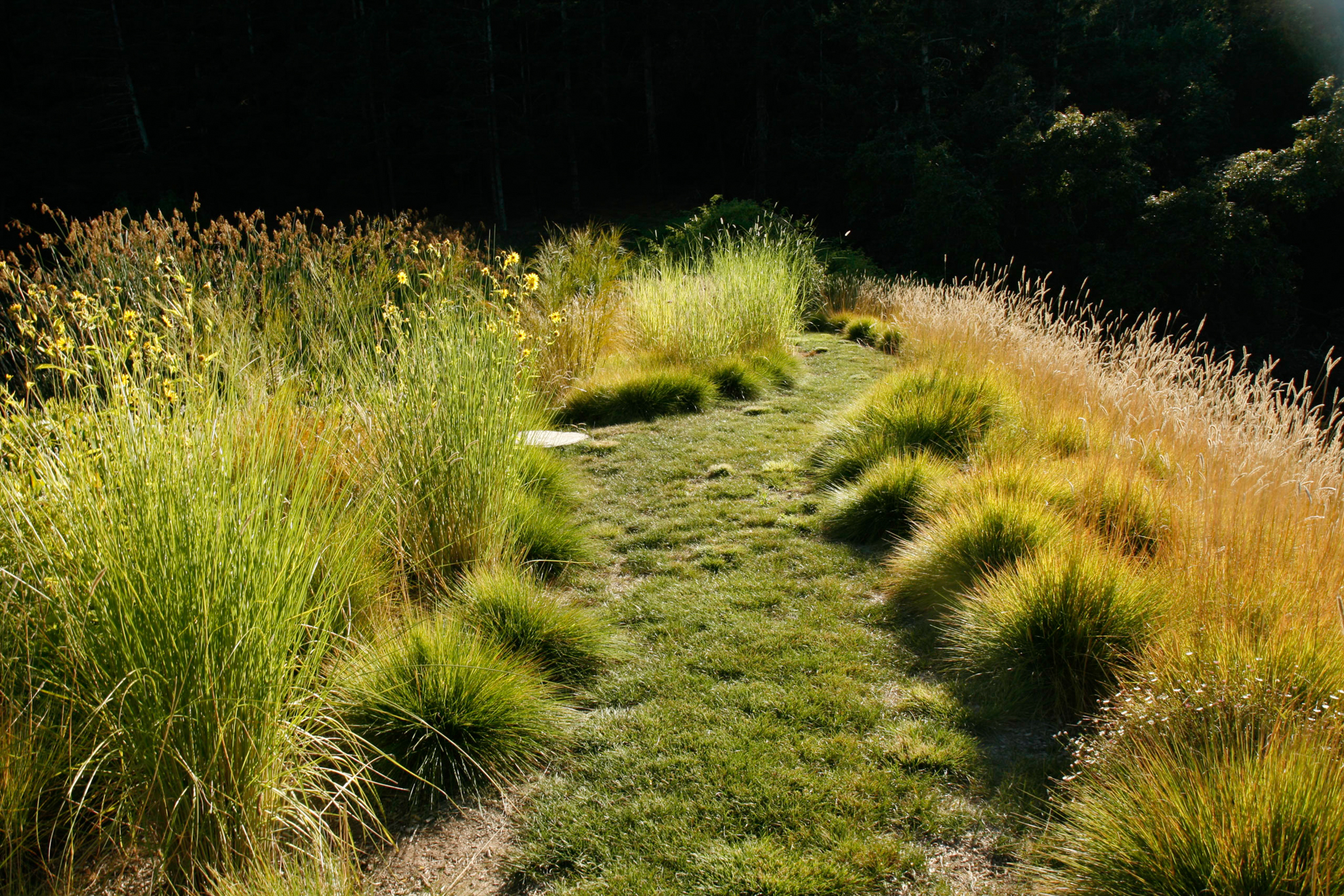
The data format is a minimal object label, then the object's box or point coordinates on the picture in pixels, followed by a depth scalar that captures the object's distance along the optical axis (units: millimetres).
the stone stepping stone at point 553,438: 5055
